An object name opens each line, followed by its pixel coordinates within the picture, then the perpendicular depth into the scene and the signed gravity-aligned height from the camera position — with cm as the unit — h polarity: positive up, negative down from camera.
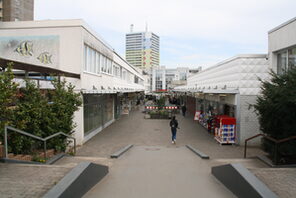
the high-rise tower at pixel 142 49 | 16775 +3362
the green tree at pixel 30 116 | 662 -72
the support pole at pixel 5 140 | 586 -120
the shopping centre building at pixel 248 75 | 1098 +111
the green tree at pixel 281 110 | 753 -54
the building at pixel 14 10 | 4681 +1714
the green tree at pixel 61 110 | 823 -64
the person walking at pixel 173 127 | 1280 -182
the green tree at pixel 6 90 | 516 +6
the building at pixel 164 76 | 9594 +738
